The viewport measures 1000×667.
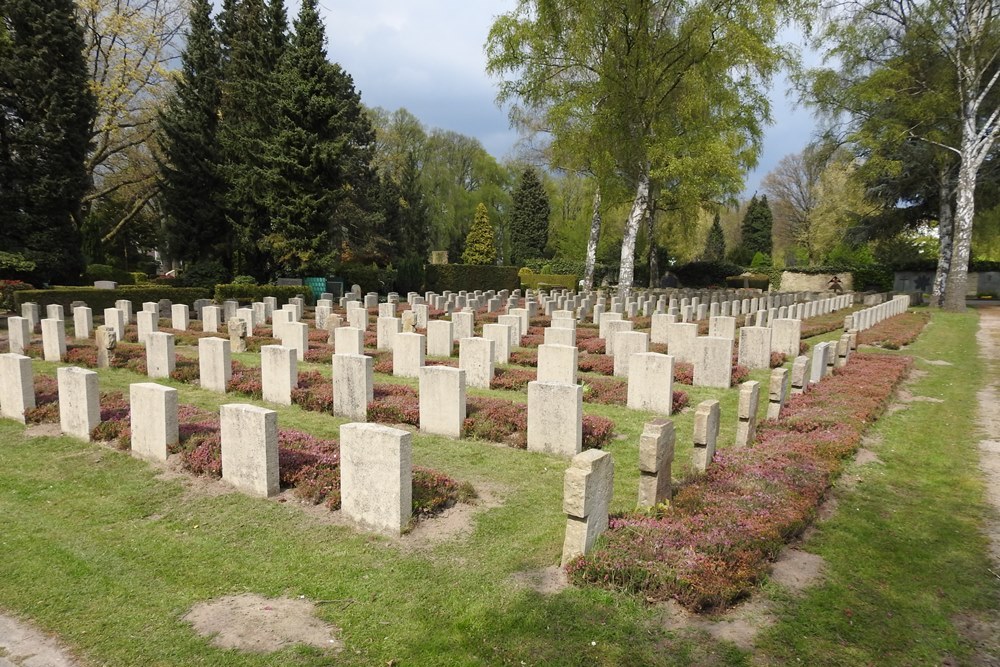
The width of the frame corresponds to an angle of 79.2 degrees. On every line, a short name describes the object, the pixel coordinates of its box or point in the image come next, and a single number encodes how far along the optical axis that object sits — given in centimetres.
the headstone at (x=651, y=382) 911
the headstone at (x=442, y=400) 790
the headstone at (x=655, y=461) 503
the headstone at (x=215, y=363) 1045
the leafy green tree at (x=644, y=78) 2548
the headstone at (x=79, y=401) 761
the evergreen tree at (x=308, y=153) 3177
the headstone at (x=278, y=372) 969
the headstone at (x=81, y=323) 1673
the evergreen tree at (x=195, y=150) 3381
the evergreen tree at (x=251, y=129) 3275
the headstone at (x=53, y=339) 1320
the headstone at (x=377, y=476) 509
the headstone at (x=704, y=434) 591
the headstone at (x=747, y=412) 695
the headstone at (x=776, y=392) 798
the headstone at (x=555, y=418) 715
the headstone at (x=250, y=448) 582
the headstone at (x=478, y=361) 1077
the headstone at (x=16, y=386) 848
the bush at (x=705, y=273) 5438
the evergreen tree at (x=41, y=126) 2683
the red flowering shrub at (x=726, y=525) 397
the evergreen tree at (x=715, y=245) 7119
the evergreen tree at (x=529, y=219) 6375
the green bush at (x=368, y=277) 3862
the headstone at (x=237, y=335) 1491
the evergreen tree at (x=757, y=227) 7219
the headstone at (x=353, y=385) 859
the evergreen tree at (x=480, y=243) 5638
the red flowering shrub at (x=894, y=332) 1659
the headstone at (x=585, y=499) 426
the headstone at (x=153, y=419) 682
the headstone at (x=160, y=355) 1148
